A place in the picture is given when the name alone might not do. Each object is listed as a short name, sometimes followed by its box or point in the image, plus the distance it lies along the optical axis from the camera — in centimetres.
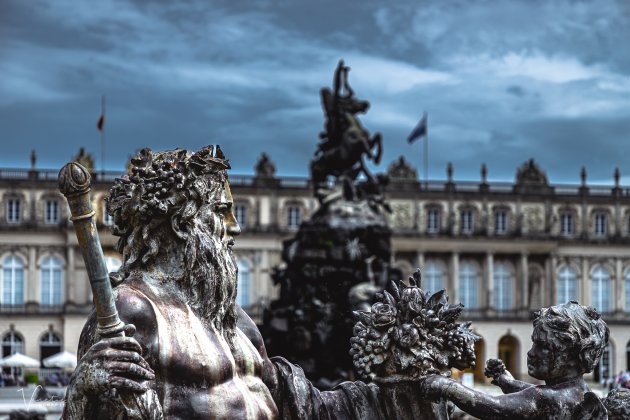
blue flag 7388
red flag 6669
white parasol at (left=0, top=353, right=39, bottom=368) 4929
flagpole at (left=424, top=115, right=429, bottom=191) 8128
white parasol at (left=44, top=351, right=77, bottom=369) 4441
